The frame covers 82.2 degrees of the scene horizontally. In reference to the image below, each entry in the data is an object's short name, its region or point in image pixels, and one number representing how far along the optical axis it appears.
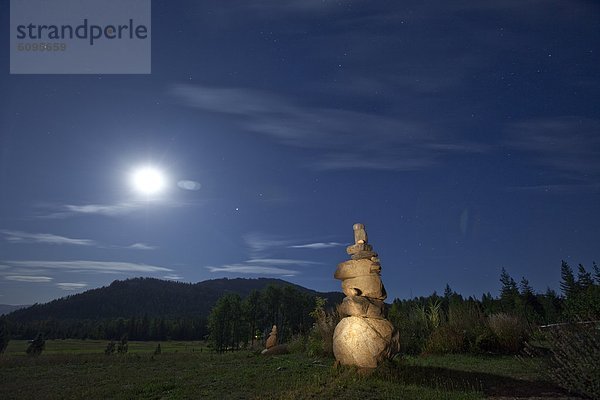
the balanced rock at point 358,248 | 12.12
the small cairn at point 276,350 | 19.66
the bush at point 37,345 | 47.97
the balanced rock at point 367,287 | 11.43
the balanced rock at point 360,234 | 12.44
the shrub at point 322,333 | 15.98
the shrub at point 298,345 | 19.64
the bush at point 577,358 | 6.93
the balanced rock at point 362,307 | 10.80
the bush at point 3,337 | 74.09
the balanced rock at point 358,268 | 11.62
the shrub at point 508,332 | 15.02
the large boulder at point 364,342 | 10.09
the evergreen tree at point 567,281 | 69.31
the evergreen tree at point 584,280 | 68.06
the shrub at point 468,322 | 15.52
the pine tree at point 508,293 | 70.84
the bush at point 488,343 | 15.11
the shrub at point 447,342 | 15.30
